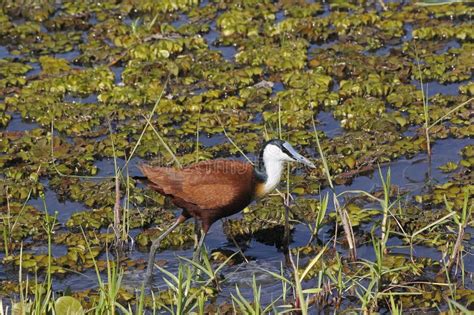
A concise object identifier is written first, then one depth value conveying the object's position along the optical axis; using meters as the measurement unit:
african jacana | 14.34
